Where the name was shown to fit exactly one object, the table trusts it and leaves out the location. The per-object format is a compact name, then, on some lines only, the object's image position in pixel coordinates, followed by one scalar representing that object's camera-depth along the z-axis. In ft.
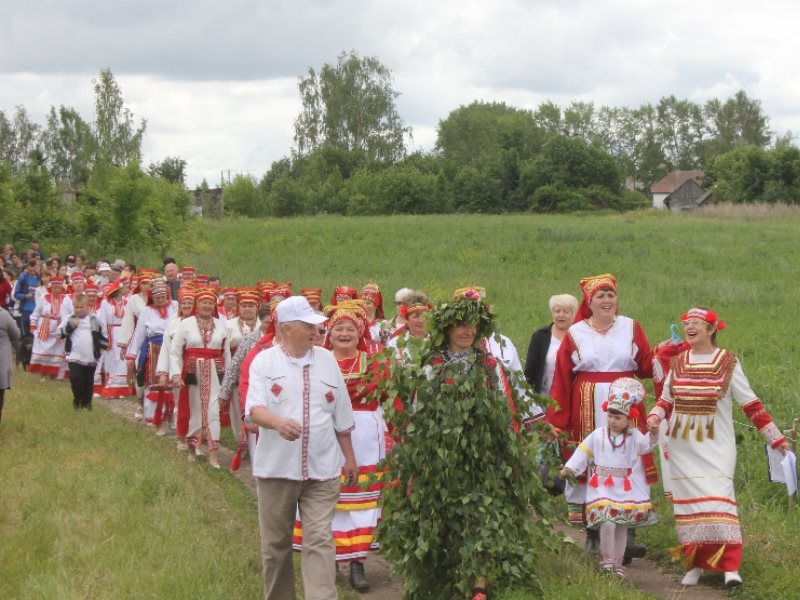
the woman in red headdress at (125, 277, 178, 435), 45.44
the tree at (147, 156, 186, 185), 239.09
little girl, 24.76
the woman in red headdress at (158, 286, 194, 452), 39.99
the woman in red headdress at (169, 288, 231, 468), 39.73
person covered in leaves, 21.04
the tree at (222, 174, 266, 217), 274.98
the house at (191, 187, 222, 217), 235.81
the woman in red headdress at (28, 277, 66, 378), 63.46
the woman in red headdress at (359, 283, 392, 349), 36.86
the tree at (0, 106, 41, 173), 312.32
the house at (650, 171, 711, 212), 344.28
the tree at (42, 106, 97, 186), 294.66
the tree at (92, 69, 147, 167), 210.38
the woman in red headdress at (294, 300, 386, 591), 25.67
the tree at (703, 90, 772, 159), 363.15
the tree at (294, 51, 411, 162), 267.39
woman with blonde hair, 30.14
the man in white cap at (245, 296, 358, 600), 21.25
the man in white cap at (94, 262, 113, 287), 67.46
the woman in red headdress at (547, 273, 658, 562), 27.25
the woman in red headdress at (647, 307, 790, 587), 24.56
